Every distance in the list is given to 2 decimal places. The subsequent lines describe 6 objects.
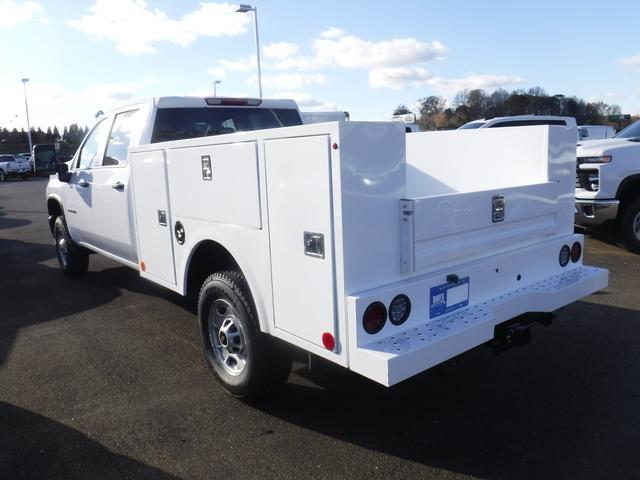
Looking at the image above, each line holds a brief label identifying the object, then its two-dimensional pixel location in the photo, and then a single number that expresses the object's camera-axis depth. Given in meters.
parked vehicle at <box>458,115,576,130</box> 13.27
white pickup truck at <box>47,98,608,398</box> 2.68
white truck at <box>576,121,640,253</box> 7.73
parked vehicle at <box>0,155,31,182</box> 40.41
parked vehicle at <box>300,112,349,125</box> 12.00
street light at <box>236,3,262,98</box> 21.53
